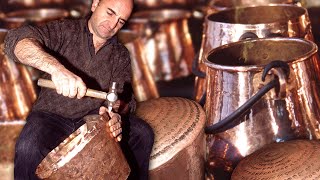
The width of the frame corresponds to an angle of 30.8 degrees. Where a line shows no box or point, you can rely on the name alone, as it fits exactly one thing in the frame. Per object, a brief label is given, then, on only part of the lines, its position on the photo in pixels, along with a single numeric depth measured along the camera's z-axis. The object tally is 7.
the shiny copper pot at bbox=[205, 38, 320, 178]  3.88
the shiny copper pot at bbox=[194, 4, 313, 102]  4.49
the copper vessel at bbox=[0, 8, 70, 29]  6.23
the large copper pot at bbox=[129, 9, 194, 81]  6.90
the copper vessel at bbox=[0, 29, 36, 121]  5.00
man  3.36
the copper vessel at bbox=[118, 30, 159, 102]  5.76
